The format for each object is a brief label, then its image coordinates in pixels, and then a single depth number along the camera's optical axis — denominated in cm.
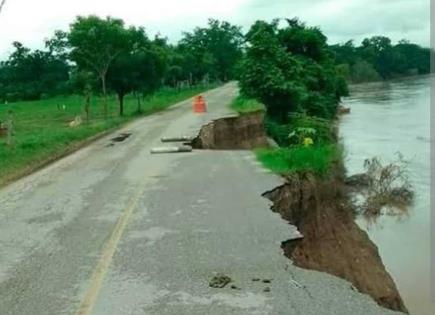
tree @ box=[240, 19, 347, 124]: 2923
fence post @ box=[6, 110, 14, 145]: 2012
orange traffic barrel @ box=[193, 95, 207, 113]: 3353
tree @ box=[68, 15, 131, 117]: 3256
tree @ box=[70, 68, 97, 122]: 3312
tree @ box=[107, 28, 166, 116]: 3559
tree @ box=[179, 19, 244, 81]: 9494
